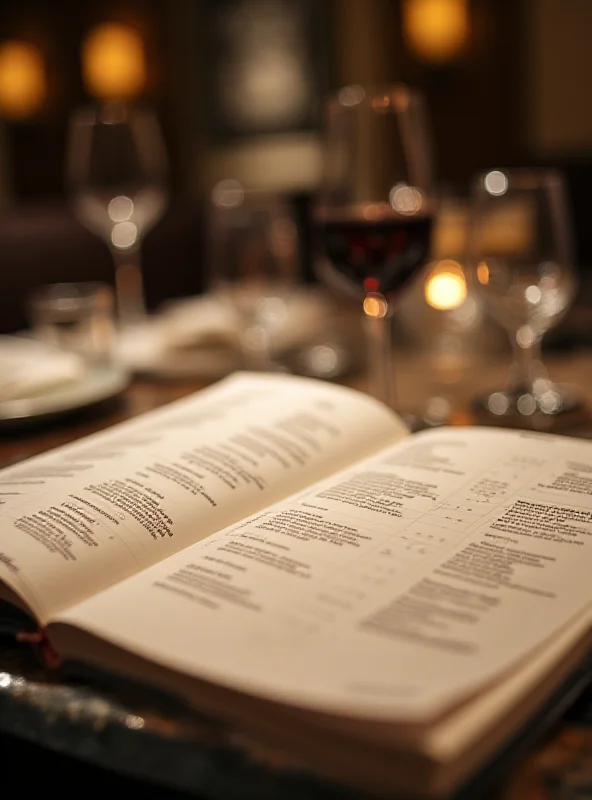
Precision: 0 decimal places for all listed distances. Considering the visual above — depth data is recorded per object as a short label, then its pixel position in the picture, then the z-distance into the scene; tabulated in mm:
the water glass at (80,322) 1043
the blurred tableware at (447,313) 1051
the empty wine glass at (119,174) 1359
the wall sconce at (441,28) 4801
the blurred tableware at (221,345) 1027
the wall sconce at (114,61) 5996
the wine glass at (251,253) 979
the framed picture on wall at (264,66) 5488
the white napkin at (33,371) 841
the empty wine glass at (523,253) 809
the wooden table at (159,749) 348
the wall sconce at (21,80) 6270
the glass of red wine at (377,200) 819
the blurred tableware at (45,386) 826
